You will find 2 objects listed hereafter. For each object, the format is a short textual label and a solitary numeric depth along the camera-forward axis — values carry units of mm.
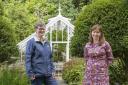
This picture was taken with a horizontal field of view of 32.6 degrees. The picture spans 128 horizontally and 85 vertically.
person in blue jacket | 3619
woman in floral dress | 3878
